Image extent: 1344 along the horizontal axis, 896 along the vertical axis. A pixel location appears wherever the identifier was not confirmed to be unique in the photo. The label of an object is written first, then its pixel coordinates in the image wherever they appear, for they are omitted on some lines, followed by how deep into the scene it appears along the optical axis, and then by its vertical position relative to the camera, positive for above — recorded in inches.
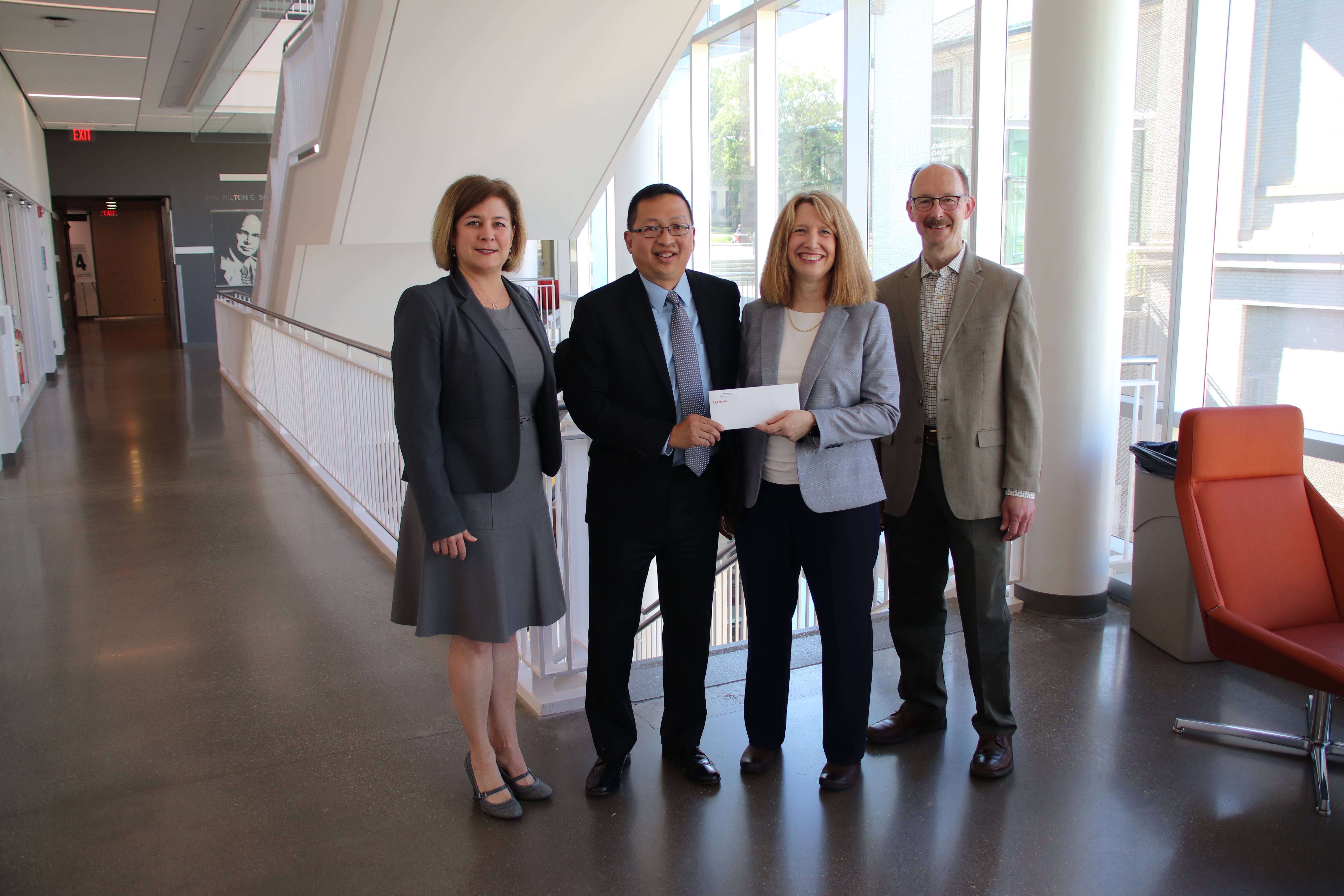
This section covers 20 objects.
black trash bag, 150.5 -28.1
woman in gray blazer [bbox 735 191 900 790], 99.3 -17.2
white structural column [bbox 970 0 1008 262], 235.3 +44.8
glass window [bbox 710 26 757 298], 393.1 +55.2
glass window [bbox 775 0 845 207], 325.4 +68.6
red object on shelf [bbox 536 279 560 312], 427.5 -1.5
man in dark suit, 96.5 -13.8
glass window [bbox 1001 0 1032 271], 230.5 +38.5
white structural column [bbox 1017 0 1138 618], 152.7 +2.9
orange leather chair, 119.7 -33.8
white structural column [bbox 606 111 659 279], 449.1 +58.3
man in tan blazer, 109.7 -16.1
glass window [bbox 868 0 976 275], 252.1 +52.4
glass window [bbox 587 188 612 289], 574.2 +29.6
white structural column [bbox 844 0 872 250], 305.9 +59.7
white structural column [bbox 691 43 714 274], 431.5 +61.8
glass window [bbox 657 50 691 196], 450.0 +77.0
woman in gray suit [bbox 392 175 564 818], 93.5 -17.0
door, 1032.8 +43.6
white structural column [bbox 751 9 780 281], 371.6 +63.7
